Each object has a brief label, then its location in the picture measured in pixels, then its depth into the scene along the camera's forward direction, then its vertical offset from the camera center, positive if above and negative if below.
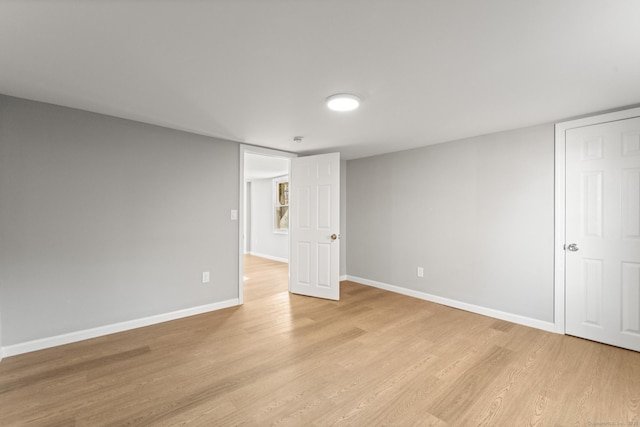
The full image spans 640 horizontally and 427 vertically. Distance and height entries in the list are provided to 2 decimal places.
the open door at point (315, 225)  4.07 -0.15
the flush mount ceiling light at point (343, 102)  2.31 +0.97
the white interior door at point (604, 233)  2.56 -0.15
